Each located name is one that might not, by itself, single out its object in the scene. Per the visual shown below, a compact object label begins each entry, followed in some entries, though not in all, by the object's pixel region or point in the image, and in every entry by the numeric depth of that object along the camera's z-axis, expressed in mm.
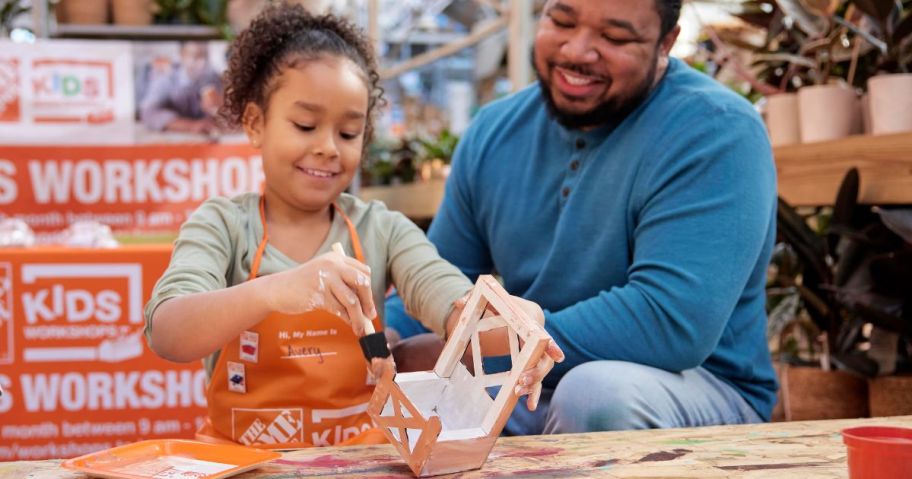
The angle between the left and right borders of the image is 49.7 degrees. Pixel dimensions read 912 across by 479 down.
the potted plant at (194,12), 3906
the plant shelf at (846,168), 2568
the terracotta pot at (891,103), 2598
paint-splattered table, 1220
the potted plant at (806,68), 2887
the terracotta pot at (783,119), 3125
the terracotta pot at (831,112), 2879
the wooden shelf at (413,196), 5514
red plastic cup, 994
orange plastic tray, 1192
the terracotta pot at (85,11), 3852
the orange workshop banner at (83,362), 2896
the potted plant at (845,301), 2666
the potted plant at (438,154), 5777
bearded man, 1810
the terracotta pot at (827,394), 2963
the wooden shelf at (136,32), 3859
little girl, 1742
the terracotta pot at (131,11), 3836
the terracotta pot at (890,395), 2676
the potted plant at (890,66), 2602
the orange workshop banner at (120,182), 3221
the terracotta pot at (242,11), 3709
